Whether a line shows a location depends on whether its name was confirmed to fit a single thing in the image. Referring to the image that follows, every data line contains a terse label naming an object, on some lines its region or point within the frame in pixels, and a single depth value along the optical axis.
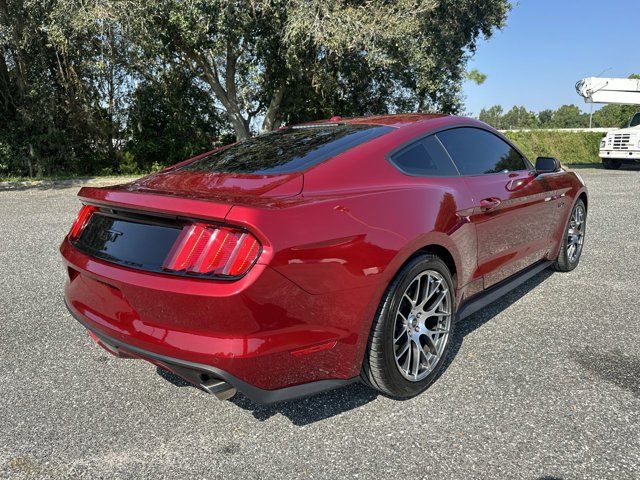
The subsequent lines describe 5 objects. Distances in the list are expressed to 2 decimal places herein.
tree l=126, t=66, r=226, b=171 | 16.44
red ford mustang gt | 2.01
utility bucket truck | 19.75
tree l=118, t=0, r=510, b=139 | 11.71
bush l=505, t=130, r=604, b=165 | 28.30
